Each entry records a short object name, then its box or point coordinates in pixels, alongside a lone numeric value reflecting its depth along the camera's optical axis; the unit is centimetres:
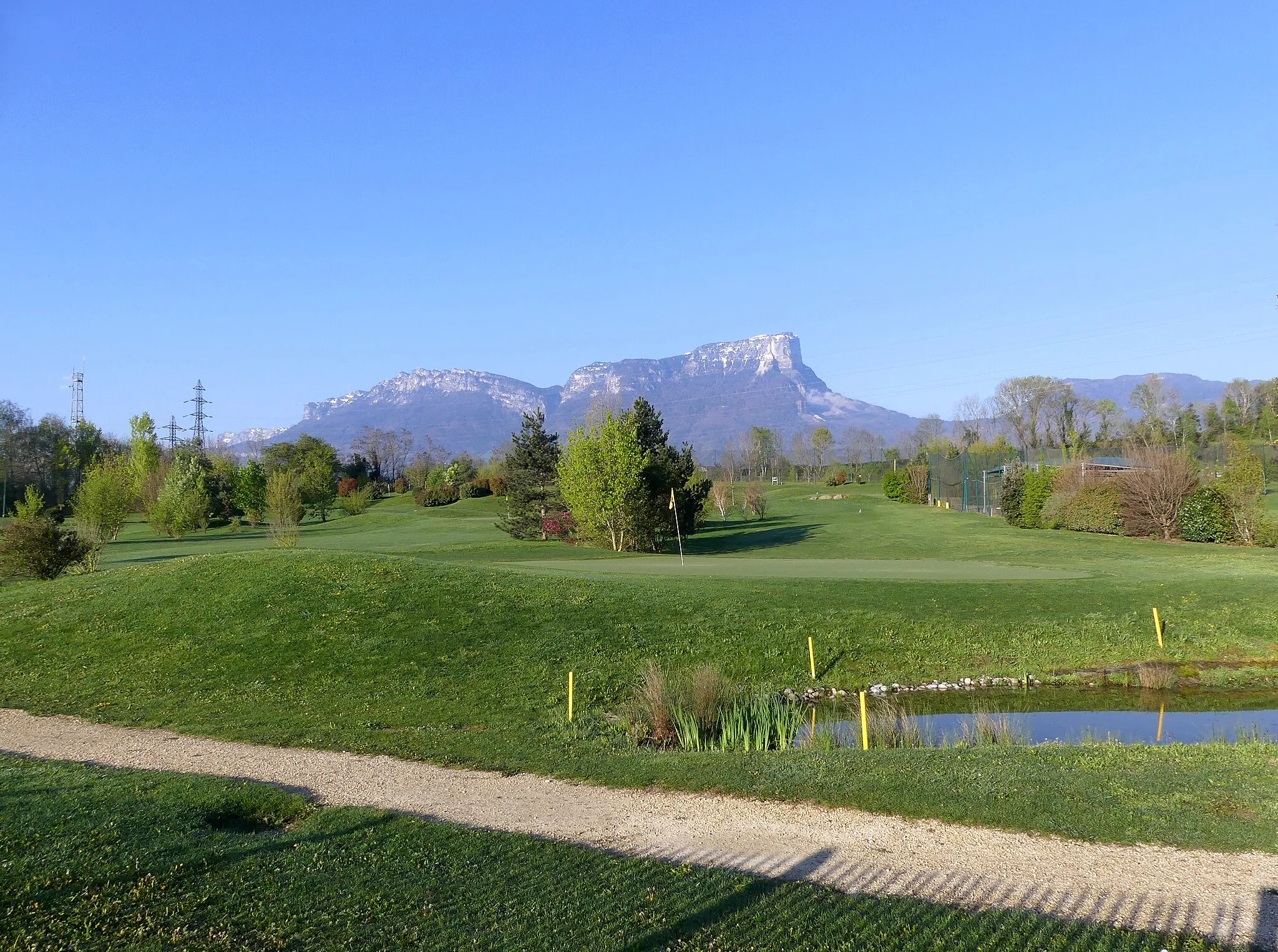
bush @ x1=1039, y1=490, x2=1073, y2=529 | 4825
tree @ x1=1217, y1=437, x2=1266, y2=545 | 3841
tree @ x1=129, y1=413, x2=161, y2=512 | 7044
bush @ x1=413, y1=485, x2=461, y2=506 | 8506
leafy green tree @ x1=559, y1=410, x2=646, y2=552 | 4066
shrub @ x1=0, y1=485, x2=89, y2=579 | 2723
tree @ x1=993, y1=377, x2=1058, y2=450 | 9719
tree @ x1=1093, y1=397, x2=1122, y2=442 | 9656
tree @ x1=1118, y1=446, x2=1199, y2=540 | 4153
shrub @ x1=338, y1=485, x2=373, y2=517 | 7900
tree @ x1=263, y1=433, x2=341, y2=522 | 7800
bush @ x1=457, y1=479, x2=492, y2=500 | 8806
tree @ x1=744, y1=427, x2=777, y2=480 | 12381
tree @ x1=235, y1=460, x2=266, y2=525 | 7031
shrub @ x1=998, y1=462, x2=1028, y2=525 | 5334
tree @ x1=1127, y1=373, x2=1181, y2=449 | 9062
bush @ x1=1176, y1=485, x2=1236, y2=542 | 3947
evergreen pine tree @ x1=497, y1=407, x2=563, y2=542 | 4931
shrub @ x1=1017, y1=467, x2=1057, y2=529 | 5062
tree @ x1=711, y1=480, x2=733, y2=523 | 6831
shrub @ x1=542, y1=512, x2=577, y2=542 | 4619
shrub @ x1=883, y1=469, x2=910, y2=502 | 8031
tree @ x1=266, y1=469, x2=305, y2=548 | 3997
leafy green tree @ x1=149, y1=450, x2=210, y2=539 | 5828
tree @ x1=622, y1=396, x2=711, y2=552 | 4266
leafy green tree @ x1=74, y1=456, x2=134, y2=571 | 4991
